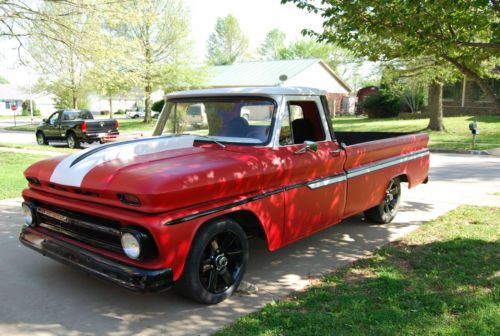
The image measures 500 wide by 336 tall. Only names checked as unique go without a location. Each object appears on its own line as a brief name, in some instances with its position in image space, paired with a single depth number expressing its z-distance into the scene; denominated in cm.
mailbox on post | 1625
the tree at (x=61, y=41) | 1351
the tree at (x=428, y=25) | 507
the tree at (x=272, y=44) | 8125
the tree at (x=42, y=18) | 1282
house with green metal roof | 3981
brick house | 2972
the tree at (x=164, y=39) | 2883
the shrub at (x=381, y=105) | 3315
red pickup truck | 332
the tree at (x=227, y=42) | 7862
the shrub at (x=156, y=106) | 4509
